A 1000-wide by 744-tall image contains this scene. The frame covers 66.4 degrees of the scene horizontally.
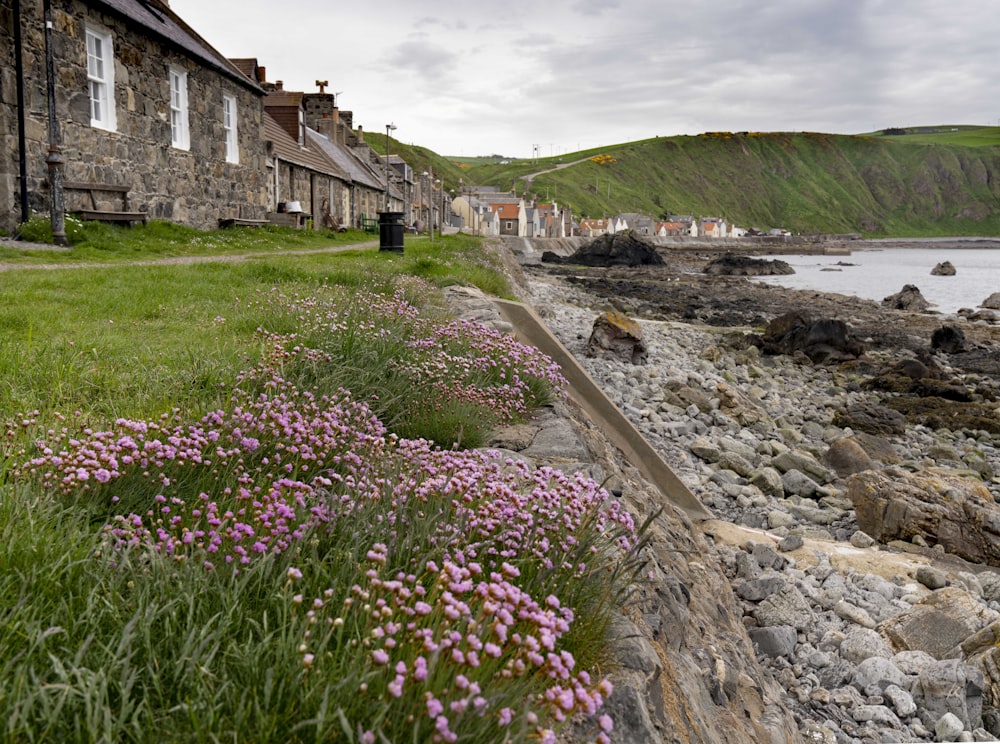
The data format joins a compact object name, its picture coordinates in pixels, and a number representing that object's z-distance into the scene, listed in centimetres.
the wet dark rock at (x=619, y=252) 8306
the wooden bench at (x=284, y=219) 3075
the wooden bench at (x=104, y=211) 1638
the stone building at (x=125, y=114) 1449
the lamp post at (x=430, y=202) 3356
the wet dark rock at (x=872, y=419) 1462
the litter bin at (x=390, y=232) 2133
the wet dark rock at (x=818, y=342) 2180
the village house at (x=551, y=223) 13688
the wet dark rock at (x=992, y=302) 3912
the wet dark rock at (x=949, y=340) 2459
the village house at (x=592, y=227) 15362
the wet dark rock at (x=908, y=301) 3850
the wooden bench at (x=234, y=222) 2417
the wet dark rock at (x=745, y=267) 7388
